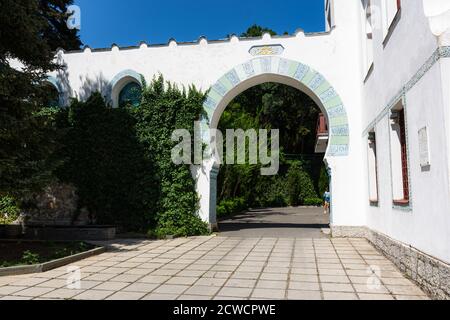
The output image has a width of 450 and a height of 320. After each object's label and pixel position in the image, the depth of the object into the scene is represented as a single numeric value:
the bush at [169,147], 10.42
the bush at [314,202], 27.41
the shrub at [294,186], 27.75
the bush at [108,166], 10.68
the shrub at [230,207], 18.04
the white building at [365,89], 4.49
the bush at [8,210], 11.11
